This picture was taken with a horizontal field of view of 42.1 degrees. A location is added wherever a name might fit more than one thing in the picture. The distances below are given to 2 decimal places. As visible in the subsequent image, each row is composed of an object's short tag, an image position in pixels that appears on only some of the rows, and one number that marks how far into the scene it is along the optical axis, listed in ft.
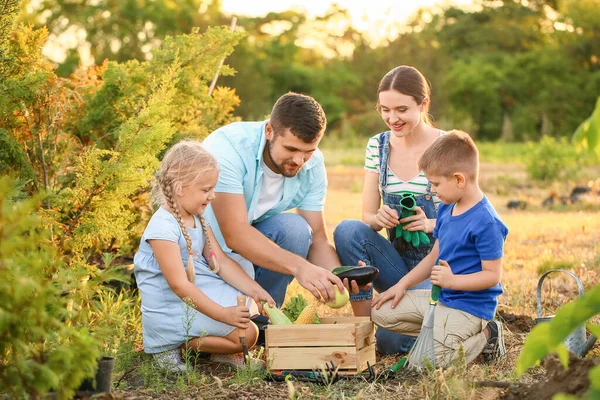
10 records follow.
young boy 12.94
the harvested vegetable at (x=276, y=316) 13.83
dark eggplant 14.25
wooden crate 12.76
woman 15.31
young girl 12.94
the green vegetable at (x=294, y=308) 15.93
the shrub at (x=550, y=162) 48.11
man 13.89
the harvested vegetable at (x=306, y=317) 13.93
